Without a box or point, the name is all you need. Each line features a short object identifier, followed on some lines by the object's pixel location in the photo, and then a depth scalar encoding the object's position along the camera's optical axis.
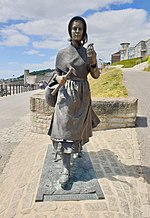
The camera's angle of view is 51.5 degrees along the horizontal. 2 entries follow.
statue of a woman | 1.91
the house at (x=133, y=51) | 40.14
